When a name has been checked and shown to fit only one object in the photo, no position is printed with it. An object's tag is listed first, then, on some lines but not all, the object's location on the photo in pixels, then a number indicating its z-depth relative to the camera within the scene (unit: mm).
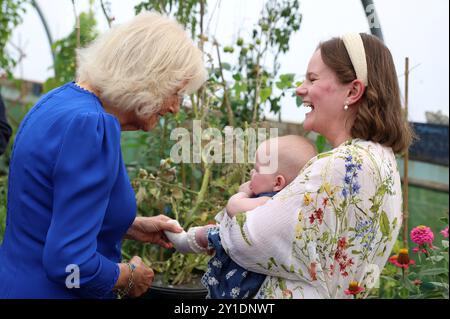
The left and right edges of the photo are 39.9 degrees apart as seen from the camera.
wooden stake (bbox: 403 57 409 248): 2926
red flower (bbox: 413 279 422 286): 2396
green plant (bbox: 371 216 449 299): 2342
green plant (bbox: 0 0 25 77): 5273
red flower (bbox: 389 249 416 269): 2298
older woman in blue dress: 1418
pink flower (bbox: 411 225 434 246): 2291
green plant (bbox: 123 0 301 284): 2875
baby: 1571
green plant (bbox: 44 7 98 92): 4407
